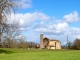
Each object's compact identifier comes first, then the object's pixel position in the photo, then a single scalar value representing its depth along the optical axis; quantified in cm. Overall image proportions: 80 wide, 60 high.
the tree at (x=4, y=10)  3800
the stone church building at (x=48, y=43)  11350
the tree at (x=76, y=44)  9423
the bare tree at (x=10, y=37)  3895
